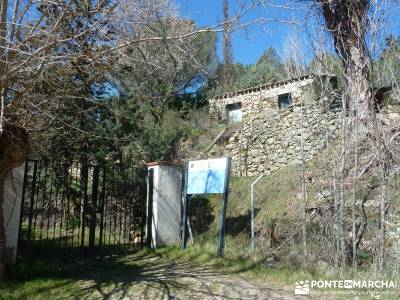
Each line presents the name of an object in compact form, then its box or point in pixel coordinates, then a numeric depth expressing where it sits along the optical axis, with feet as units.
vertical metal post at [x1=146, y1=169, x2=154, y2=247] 29.30
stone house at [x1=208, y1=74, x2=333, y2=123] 62.13
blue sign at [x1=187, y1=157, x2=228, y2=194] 25.81
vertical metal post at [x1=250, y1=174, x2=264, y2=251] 24.38
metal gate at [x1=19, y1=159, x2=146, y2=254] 26.32
